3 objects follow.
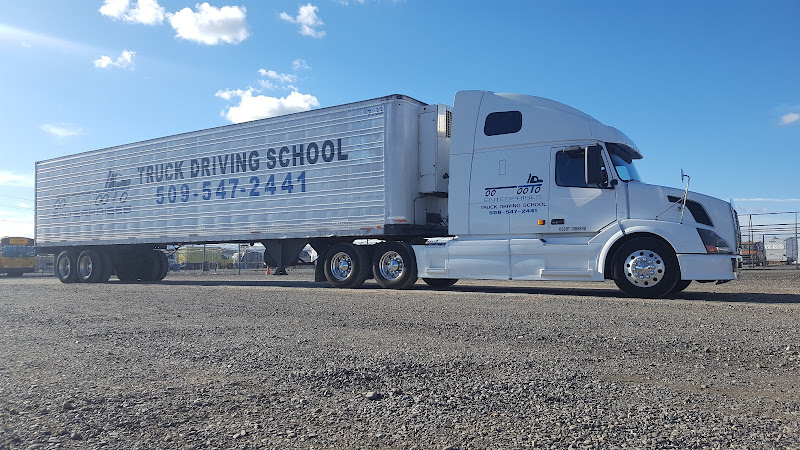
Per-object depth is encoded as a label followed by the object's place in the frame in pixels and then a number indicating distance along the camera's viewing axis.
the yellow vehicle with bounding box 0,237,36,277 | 37.19
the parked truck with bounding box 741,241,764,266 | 27.55
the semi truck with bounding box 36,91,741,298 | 10.48
